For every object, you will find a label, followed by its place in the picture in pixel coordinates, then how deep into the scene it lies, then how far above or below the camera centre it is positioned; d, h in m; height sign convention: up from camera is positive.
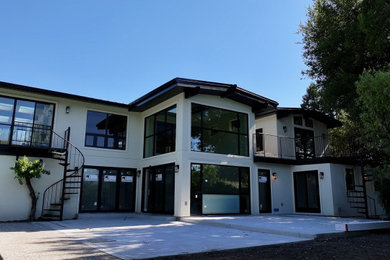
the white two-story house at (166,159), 11.26 +1.21
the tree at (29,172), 10.36 +0.54
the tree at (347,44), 10.20 +5.23
